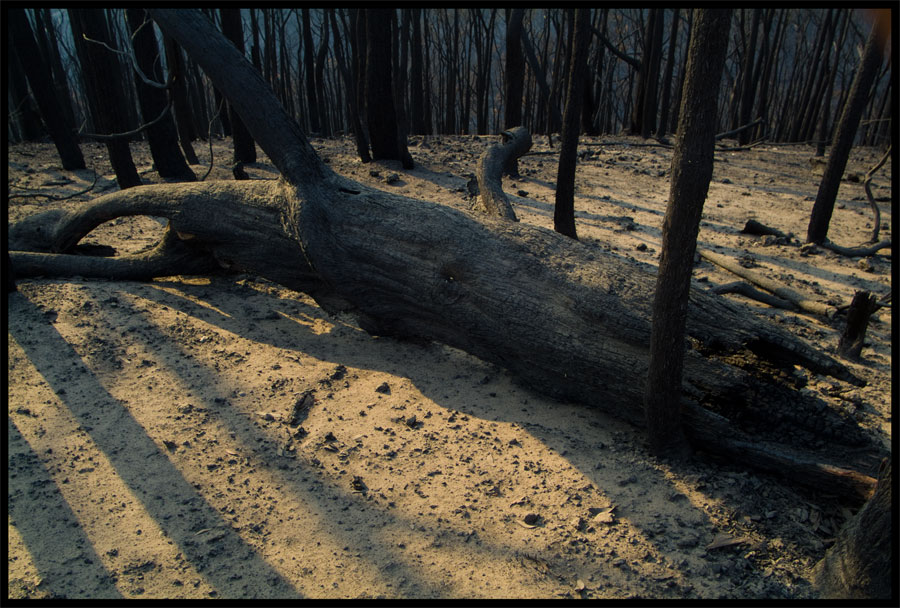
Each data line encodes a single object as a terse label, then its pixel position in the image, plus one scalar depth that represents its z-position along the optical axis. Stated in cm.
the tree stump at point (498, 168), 424
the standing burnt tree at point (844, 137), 555
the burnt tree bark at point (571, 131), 510
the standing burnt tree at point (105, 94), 664
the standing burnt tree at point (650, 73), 1338
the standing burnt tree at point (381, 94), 837
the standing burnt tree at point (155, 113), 743
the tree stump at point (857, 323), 373
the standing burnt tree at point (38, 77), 785
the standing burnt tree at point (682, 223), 199
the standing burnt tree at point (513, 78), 851
